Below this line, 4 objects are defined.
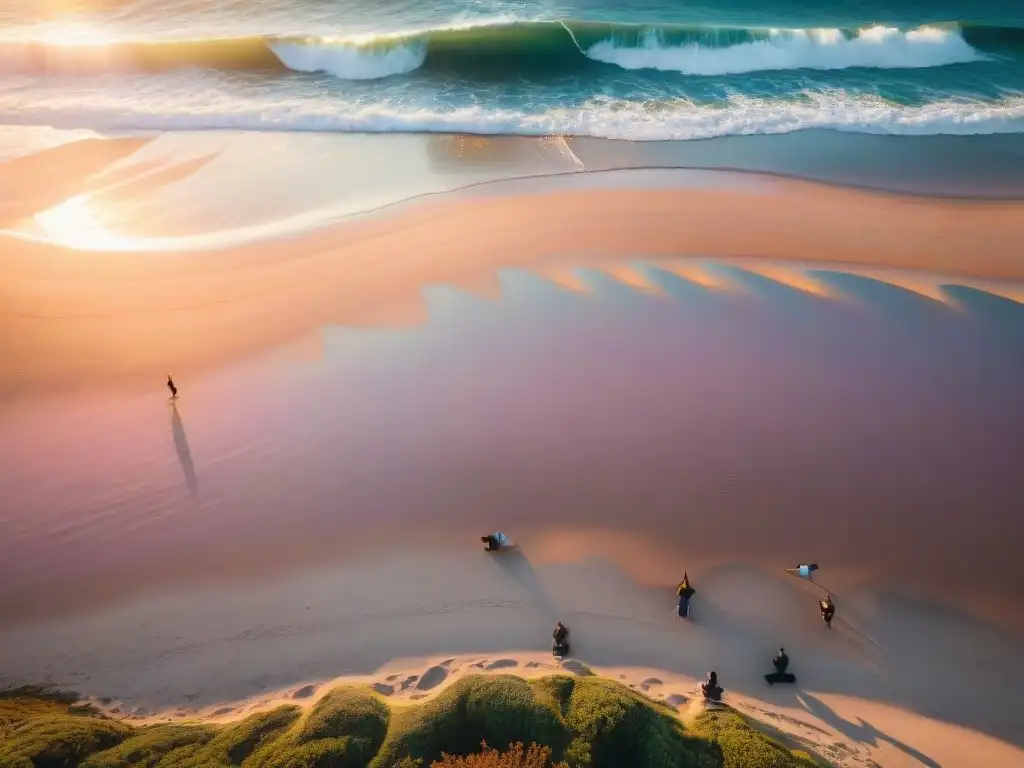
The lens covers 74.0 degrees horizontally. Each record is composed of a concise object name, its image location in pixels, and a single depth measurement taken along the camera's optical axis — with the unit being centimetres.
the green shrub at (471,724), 738
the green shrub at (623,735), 730
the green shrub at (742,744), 750
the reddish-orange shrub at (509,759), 697
